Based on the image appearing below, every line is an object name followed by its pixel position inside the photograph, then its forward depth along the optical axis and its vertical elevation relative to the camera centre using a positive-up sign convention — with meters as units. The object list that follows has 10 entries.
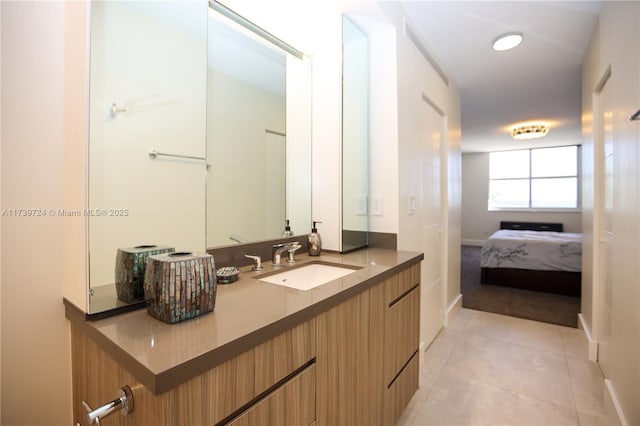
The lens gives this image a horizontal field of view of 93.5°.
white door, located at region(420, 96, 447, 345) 2.32 -0.07
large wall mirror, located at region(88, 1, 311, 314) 0.88 +0.33
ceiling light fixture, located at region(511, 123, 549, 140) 4.70 +1.31
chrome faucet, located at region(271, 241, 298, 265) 1.48 -0.19
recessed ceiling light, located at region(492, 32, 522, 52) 2.16 +1.27
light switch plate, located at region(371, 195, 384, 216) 1.88 +0.05
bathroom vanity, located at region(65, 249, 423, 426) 0.58 -0.35
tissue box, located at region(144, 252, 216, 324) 0.73 -0.19
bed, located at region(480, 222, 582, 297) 3.76 -0.65
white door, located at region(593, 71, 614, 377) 1.80 -0.03
